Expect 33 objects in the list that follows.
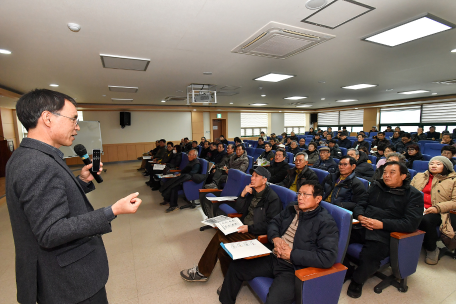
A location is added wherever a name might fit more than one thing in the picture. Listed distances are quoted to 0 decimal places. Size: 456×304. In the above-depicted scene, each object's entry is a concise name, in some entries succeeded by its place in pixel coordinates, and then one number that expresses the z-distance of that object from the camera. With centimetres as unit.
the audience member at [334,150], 586
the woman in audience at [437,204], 257
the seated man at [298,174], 335
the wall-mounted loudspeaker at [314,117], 1783
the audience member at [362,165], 381
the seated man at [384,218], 213
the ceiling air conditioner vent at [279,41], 267
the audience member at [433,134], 878
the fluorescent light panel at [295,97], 949
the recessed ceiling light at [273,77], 518
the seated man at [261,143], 873
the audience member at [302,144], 783
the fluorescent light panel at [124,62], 366
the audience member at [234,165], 457
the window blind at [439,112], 1040
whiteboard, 912
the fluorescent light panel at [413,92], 853
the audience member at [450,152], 375
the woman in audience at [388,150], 418
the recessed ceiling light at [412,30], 249
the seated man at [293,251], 168
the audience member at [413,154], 446
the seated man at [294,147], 669
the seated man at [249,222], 225
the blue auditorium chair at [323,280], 156
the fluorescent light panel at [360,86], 688
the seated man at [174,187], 463
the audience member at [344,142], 791
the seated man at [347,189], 264
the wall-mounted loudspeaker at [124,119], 1126
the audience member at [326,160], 439
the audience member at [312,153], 547
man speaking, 87
